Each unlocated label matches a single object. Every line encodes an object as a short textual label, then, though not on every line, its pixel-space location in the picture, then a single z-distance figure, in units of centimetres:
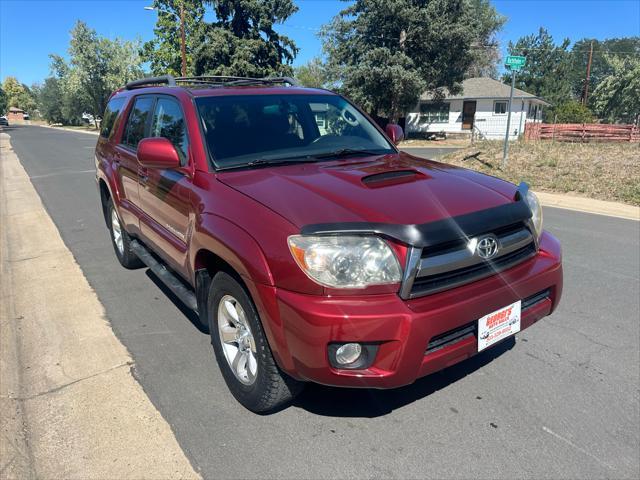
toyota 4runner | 227
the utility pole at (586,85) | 5033
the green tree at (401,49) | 2920
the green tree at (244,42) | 3431
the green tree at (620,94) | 4792
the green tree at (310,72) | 6549
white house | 4038
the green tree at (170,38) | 4241
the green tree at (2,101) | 8649
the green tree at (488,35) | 4844
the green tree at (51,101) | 8911
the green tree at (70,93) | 6195
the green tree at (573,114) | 4353
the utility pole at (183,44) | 3170
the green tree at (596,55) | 7706
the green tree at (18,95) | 13400
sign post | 1075
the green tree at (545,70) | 5250
